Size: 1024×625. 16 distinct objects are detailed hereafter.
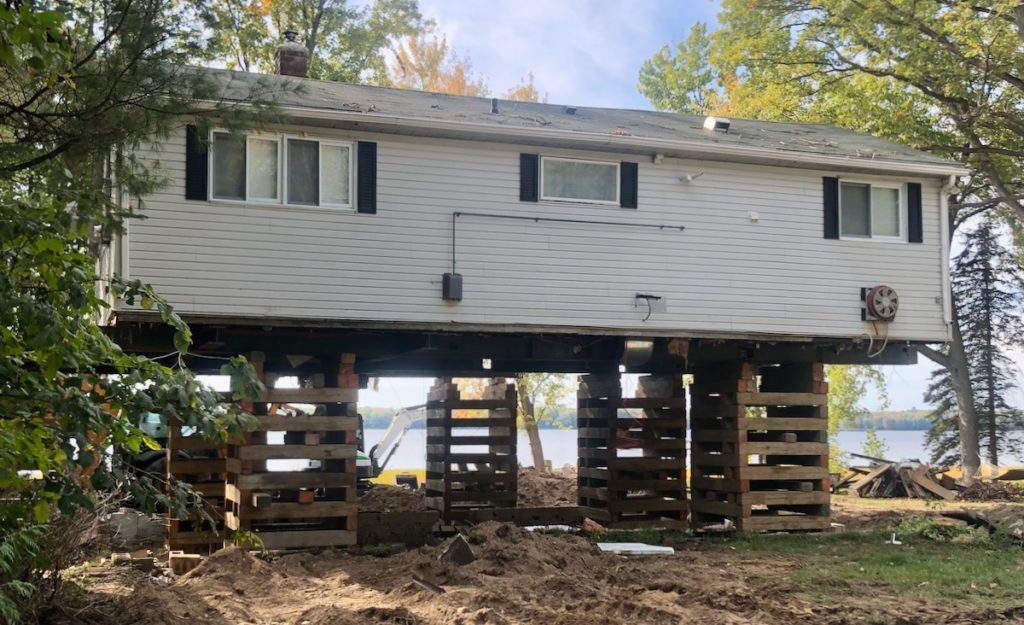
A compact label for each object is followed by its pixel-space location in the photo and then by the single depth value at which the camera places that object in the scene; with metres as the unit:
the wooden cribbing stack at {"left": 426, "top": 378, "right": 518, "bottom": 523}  16.78
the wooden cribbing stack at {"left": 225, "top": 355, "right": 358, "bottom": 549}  13.16
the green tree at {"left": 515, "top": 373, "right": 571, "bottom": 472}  31.28
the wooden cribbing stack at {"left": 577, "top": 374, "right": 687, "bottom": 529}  16.39
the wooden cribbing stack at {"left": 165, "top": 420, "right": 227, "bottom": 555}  13.13
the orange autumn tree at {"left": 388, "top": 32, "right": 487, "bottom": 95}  31.69
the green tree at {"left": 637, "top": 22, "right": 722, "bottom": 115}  35.84
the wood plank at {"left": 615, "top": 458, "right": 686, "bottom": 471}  16.44
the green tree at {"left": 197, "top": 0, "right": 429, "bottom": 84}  28.77
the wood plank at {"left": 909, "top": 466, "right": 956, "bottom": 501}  22.67
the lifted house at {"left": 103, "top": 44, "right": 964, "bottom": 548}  13.35
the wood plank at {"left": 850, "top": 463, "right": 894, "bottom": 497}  23.55
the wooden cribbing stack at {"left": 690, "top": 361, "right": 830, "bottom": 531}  15.76
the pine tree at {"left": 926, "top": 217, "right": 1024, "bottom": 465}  35.16
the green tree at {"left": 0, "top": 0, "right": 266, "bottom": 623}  5.44
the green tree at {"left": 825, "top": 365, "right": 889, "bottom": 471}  32.41
